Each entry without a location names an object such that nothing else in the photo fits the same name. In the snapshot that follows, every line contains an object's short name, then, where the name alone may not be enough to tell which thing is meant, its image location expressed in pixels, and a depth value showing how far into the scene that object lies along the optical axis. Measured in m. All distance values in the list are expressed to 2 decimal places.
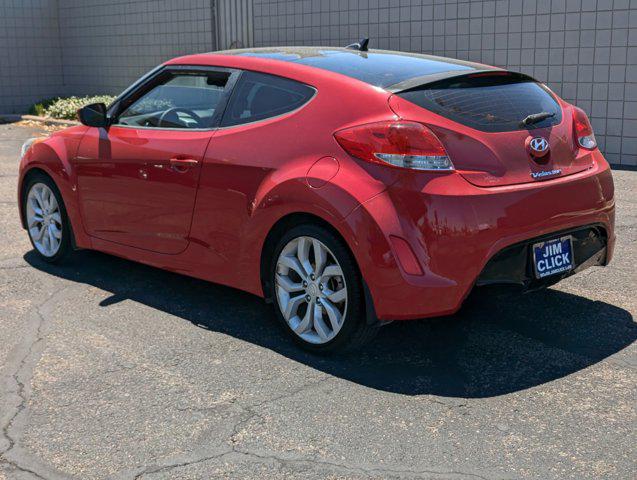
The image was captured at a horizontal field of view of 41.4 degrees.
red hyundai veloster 3.96
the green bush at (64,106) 15.60
